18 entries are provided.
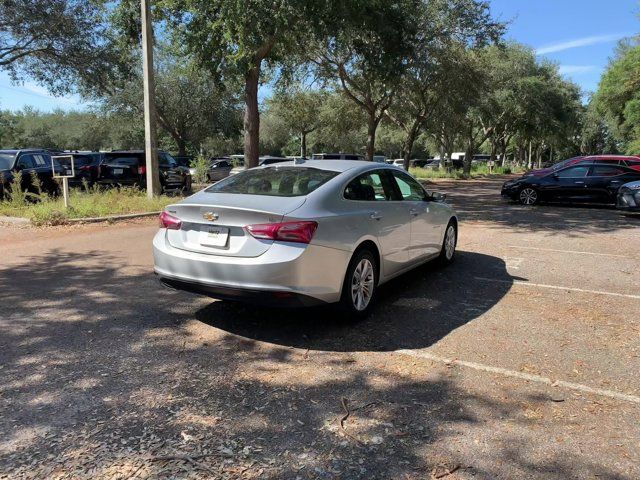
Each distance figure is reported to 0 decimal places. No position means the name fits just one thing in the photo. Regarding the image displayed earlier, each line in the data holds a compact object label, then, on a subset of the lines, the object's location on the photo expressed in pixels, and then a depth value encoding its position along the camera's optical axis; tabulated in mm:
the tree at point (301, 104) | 30117
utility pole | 14070
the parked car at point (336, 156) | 25064
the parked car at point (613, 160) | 19569
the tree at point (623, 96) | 31656
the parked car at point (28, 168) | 13828
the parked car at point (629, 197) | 14086
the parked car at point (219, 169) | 34041
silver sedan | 4406
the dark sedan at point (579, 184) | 16953
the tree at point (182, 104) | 34406
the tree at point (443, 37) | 20953
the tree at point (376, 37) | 14512
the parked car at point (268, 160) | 28797
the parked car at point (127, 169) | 18000
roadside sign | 11789
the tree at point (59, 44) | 20281
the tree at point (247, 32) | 12828
